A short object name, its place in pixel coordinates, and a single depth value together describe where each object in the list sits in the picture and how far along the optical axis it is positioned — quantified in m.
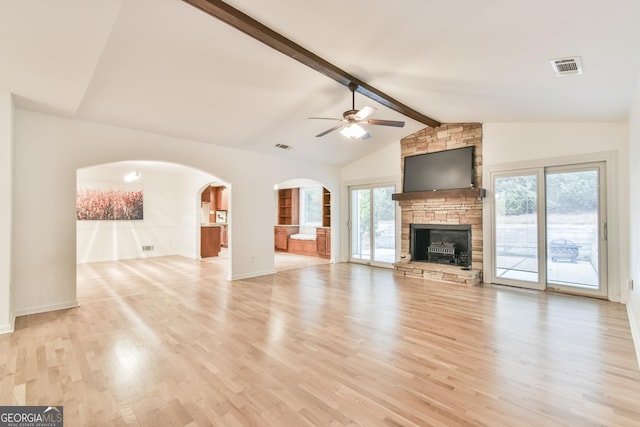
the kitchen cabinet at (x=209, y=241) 9.11
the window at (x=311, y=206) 11.06
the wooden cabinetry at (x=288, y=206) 11.48
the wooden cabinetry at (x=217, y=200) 12.24
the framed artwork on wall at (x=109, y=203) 8.26
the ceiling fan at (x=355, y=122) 3.92
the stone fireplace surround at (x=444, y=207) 5.94
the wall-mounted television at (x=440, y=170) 6.04
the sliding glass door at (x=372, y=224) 7.49
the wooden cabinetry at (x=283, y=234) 10.87
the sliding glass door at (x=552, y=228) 4.78
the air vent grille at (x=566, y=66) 2.92
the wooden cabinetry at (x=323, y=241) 9.28
